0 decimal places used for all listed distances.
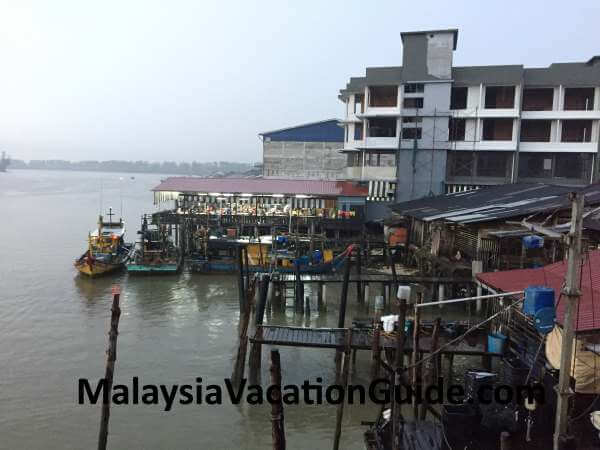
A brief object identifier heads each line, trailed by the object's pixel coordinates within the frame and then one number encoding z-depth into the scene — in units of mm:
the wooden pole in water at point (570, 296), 7047
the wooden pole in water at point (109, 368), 9586
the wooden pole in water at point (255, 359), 14711
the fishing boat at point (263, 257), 28328
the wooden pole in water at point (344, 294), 17672
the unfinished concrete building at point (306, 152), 55562
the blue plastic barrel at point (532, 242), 14901
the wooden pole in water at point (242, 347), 14336
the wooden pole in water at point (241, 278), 20359
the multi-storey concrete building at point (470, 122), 39500
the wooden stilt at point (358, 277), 24219
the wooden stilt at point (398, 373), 9662
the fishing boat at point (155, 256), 31109
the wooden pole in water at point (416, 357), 11216
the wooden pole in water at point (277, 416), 8000
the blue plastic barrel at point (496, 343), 13383
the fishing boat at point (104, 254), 30516
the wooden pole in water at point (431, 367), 11633
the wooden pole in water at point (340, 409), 10375
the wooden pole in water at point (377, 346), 12082
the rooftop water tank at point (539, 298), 9055
